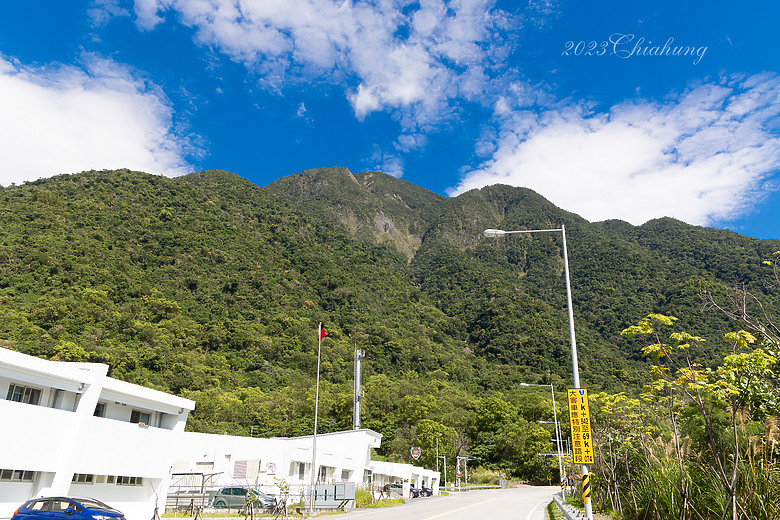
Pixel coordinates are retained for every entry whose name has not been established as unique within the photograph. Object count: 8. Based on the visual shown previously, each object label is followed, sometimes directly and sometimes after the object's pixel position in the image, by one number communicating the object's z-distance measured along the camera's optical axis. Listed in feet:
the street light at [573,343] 46.72
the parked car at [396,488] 155.00
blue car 46.75
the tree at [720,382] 26.37
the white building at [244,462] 102.73
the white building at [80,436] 56.65
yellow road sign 41.68
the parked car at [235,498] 93.51
